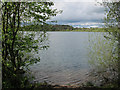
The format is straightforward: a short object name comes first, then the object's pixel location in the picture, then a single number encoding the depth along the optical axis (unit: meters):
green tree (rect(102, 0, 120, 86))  2.64
